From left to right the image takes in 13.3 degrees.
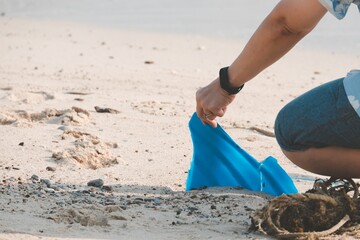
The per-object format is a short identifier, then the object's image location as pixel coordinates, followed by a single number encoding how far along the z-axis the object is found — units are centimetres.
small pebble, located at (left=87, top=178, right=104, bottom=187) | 657
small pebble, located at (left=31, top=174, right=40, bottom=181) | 655
